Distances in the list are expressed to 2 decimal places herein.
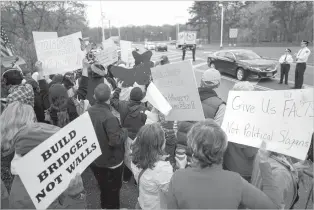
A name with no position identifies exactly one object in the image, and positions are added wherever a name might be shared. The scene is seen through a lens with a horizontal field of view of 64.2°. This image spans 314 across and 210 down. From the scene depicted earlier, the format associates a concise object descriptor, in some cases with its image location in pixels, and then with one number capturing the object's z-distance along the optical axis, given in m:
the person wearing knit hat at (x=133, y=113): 3.23
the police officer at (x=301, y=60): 9.21
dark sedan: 11.34
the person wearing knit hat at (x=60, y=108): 2.97
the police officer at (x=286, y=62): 10.31
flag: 6.73
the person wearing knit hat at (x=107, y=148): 2.54
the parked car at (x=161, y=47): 33.69
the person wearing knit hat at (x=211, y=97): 2.58
